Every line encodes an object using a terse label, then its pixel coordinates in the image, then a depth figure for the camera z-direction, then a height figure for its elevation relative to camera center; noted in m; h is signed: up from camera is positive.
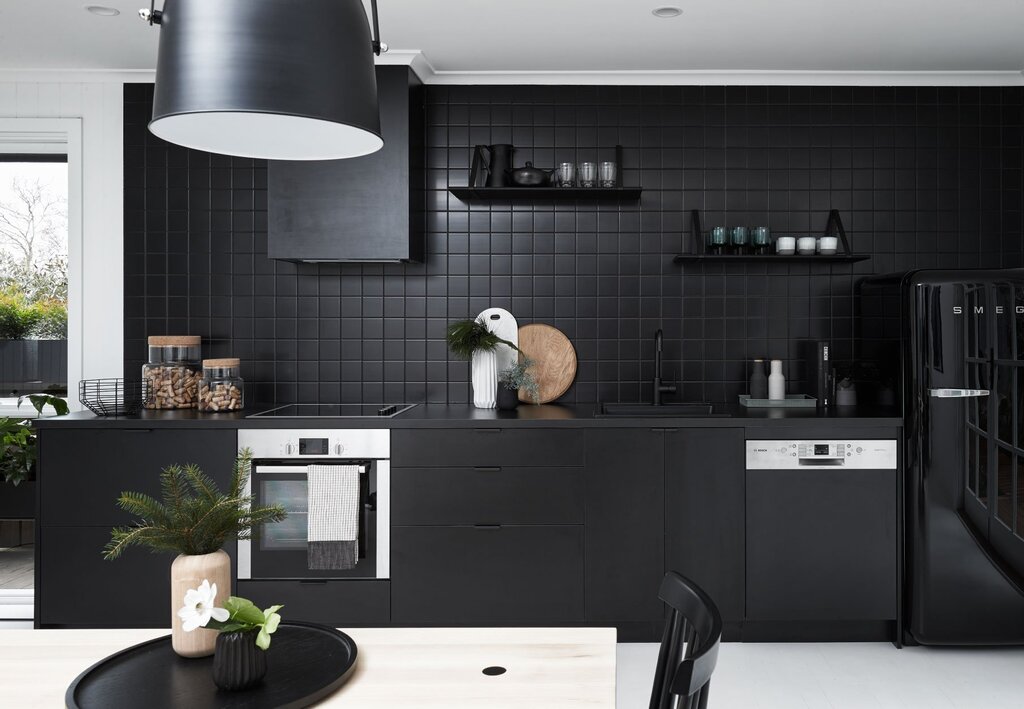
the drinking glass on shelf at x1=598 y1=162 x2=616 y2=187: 3.80 +0.88
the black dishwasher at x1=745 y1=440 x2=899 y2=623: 3.40 -0.70
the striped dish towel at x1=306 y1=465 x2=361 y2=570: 3.35 -0.57
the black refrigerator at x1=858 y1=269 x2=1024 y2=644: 3.21 -0.36
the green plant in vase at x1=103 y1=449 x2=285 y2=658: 1.52 -0.32
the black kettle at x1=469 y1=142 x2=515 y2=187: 3.84 +0.94
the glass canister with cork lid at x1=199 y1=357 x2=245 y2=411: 3.67 -0.10
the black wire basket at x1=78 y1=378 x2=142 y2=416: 3.66 -0.15
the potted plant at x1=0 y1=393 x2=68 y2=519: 3.97 -0.47
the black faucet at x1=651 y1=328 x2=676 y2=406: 3.78 -0.08
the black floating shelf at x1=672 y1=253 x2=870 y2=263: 3.84 +0.50
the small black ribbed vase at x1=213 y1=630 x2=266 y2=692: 1.38 -0.51
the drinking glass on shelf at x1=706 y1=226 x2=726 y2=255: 3.85 +0.60
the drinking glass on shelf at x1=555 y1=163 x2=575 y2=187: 3.83 +0.89
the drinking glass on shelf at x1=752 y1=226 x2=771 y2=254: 3.85 +0.60
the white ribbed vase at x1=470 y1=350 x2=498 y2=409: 3.80 -0.07
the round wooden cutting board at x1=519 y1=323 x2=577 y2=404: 4.03 +0.03
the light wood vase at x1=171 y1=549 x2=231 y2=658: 1.51 -0.41
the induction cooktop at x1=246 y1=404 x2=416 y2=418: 3.47 -0.21
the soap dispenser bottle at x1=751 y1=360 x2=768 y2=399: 3.88 -0.10
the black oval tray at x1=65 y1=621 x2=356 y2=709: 1.34 -0.55
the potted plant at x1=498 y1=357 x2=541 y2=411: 3.77 -0.09
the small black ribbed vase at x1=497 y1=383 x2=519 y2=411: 3.77 -0.16
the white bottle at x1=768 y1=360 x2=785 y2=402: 3.89 -0.10
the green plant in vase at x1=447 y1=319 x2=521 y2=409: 3.76 +0.06
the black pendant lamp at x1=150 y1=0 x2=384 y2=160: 1.12 +0.43
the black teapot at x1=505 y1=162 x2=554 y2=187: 3.79 +0.87
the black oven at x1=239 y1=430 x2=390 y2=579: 3.39 -0.55
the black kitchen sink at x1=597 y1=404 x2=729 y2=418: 3.50 -0.21
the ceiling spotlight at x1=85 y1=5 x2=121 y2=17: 3.22 +1.41
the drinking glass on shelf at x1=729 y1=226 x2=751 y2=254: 3.85 +0.60
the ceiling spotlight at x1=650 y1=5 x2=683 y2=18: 3.22 +1.40
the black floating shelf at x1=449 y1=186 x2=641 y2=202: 3.82 +0.82
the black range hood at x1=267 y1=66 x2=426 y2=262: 3.66 +0.74
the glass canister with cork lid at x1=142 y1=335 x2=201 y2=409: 3.75 -0.04
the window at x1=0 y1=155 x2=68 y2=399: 4.14 +0.55
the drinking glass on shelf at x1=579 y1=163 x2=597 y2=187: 3.81 +0.88
